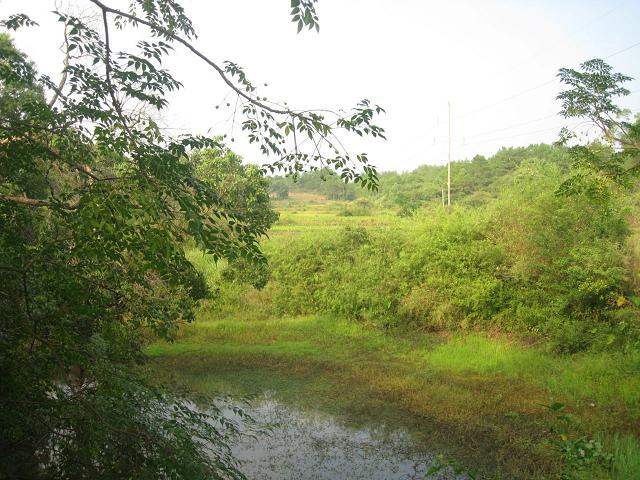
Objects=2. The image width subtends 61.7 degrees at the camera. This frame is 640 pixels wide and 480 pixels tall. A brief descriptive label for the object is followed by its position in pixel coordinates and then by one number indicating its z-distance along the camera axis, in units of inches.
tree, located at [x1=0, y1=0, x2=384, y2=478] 97.2
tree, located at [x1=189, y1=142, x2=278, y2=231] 522.9
